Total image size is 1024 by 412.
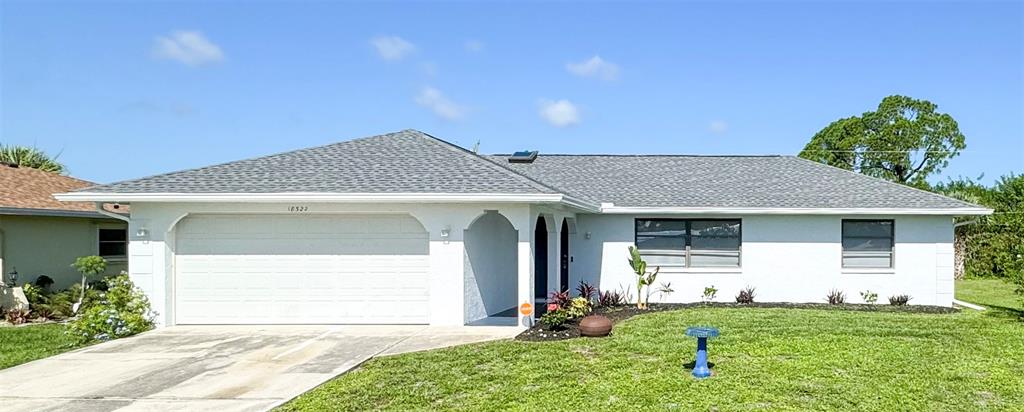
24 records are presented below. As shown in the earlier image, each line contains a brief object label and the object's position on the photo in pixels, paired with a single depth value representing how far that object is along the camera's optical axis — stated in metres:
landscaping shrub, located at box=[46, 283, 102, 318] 14.90
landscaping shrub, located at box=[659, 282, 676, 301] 16.91
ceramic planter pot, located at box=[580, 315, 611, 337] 11.19
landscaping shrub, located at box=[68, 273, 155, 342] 11.73
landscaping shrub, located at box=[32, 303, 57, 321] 14.66
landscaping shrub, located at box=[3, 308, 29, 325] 14.09
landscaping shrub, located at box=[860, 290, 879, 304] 16.52
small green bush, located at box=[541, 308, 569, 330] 11.82
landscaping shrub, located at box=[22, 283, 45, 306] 14.72
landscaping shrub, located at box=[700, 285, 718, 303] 16.77
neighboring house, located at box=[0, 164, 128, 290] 15.00
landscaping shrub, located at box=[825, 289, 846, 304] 16.47
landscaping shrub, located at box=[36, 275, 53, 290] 15.55
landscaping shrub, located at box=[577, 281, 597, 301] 15.32
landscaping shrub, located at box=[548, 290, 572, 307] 12.89
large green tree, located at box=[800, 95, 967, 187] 35.53
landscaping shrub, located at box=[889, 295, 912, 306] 16.34
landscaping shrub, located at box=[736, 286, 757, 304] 16.58
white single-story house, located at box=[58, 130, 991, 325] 12.50
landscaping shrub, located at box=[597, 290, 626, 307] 16.17
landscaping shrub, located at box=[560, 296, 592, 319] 13.01
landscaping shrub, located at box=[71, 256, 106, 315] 14.27
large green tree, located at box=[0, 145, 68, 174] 29.62
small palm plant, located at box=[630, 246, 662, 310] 15.83
